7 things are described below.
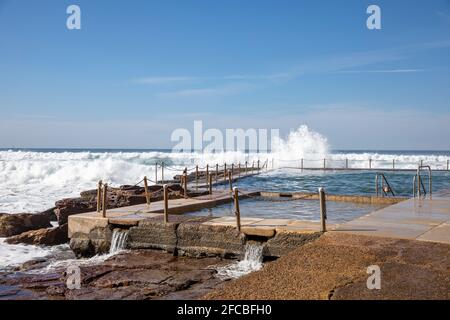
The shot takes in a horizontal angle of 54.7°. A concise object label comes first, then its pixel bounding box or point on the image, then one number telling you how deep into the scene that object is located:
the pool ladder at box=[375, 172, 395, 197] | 14.87
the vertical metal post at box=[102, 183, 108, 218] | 9.84
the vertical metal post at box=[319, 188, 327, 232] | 7.36
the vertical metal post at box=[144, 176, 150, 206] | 11.87
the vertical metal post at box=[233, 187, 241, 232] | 8.02
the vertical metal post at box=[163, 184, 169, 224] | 8.91
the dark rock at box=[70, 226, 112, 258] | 9.41
